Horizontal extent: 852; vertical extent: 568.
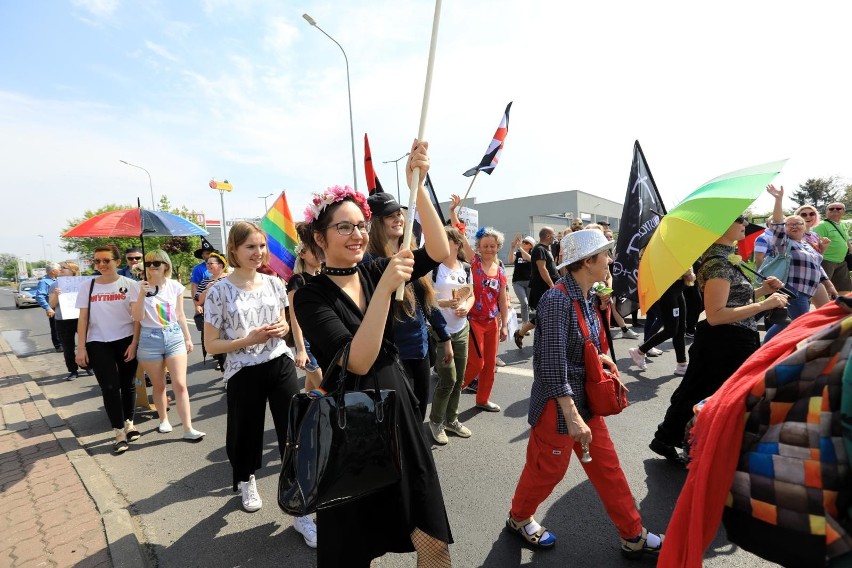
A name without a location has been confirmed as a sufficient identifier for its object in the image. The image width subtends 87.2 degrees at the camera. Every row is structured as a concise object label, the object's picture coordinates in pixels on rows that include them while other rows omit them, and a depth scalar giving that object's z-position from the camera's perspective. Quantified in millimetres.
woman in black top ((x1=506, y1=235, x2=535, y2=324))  9003
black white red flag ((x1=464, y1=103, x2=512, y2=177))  5547
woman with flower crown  1684
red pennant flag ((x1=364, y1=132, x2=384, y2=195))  3990
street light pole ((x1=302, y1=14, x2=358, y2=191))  17570
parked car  26531
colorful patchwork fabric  1008
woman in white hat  2400
